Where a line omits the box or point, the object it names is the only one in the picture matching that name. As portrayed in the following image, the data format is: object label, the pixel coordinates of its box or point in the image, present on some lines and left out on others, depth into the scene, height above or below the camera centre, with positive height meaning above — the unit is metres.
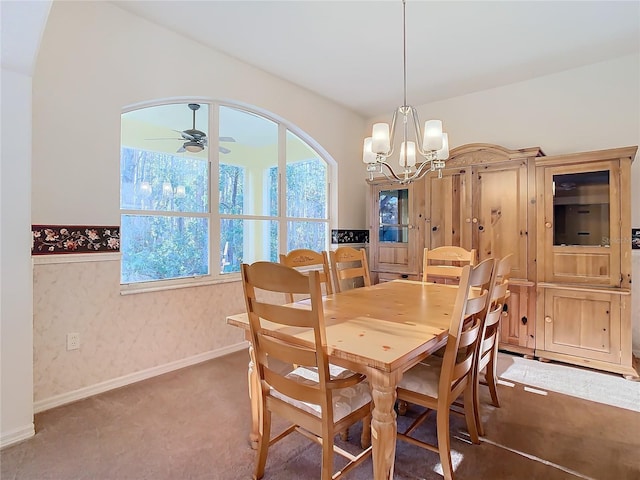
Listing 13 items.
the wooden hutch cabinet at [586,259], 2.68 -0.17
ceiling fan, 2.97 +0.90
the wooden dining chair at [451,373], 1.39 -0.65
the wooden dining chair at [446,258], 2.73 -0.16
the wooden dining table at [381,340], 1.23 -0.41
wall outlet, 2.28 -0.70
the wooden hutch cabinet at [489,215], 3.11 +0.24
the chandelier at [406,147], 2.05 +0.59
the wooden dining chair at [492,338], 1.76 -0.56
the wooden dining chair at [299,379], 1.24 -0.58
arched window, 2.71 +0.46
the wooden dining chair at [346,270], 2.63 -0.22
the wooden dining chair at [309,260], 2.33 -0.15
